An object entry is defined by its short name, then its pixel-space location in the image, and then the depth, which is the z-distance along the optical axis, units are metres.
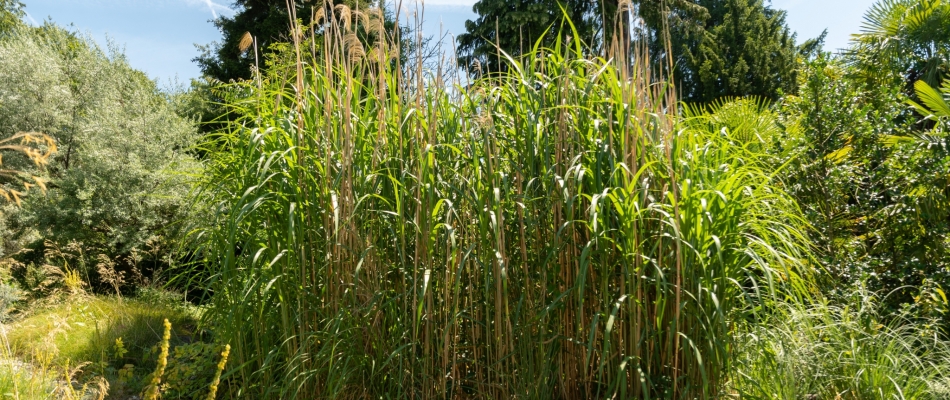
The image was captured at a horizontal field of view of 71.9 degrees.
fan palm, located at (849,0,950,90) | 7.64
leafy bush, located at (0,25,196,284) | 8.49
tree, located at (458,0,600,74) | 14.97
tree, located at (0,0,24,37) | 19.50
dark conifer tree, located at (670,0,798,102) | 18.39
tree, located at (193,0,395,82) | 13.77
